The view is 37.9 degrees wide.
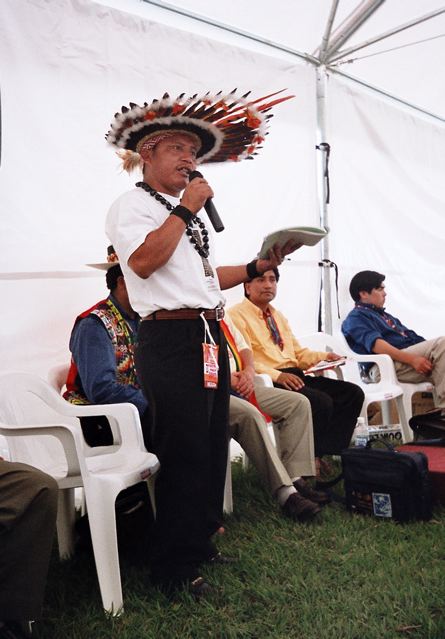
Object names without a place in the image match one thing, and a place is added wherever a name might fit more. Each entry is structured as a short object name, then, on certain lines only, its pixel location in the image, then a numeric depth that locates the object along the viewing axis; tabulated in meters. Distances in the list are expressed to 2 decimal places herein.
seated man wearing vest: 2.44
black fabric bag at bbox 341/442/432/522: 2.71
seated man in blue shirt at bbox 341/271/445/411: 4.25
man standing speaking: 1.97
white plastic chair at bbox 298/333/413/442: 4.08
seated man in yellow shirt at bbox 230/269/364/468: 3.43
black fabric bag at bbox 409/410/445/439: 3.54
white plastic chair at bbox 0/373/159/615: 1.97
